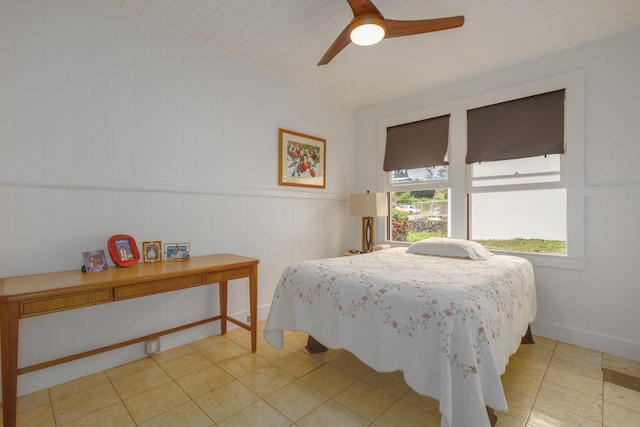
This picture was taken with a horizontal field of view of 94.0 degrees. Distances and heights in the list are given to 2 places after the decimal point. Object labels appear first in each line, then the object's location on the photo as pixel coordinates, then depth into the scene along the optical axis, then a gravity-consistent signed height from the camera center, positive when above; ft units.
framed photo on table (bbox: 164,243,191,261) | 7.82 -0.99
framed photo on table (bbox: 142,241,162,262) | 7.42 -0.94
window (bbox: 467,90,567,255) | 9.14 +1.27
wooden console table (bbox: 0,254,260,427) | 4.83 -1.46
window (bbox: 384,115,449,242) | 11.50 +1.46
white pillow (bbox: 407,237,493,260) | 8.68 -1.08
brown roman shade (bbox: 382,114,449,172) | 11.40 +2.81
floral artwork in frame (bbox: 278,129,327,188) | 10.91 +2.10
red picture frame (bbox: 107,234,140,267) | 6.82 -0.84
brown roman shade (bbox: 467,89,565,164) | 9.00 +2.75
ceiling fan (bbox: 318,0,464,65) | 5.79 +3.87
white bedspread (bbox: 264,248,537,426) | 4.43 -1.95
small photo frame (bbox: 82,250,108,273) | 6.30 -1.02
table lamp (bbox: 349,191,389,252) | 11.62 +0.18
